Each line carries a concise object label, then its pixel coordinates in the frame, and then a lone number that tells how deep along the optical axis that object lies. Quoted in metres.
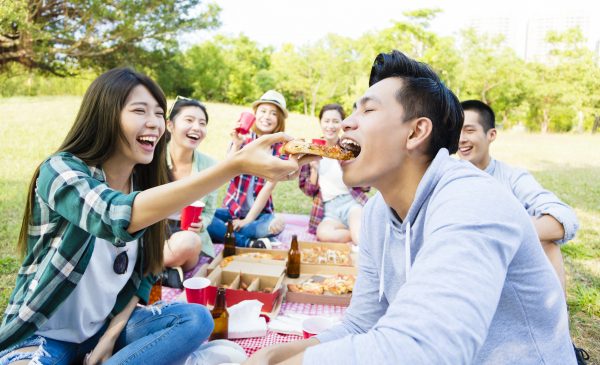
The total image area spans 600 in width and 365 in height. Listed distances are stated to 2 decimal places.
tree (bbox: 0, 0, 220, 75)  18.50
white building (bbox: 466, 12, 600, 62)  124.38
